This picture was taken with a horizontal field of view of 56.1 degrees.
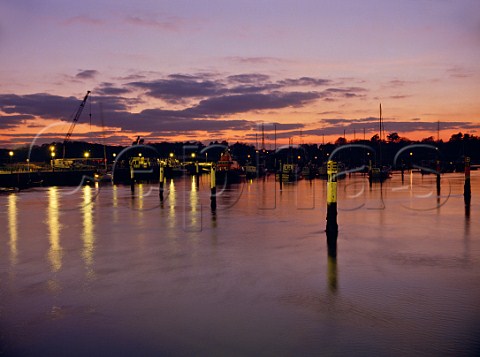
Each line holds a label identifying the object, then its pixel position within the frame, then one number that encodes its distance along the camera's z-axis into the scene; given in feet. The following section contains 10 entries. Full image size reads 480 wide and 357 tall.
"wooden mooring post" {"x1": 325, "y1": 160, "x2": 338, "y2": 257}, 57.67
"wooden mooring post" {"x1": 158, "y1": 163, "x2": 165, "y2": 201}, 145.71
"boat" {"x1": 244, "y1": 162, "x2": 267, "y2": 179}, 352.90
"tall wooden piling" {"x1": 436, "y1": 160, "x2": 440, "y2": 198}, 152.91
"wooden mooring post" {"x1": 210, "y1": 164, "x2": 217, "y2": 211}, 106.95
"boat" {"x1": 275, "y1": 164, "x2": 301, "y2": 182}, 299.05
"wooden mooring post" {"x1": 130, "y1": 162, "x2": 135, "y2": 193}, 169.60
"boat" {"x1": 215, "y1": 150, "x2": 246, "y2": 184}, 352.53
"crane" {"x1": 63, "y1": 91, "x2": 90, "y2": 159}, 462.19
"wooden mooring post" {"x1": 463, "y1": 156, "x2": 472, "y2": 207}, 114.62
